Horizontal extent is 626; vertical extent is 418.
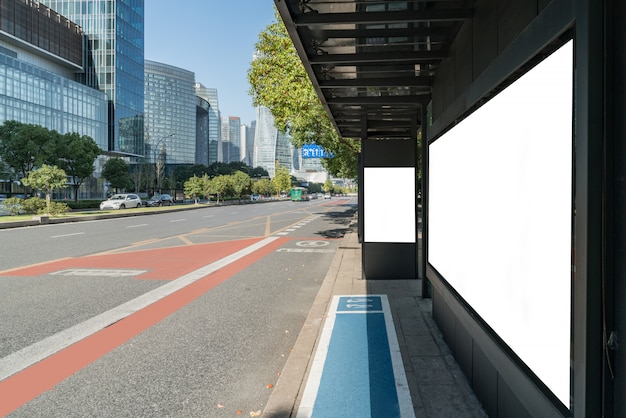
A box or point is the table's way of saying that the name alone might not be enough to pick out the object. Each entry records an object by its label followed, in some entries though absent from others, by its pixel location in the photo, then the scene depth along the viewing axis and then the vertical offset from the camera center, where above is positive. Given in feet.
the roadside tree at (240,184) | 234.13 +8.44
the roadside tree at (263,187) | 336.70 +9.15
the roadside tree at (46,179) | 102.53 +4.37
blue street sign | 80.58 +9.47
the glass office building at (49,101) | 190.49 +49.93
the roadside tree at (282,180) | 393.93 +17.54
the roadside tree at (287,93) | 45.52 +11.93
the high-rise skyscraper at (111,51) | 261.24 +92.55
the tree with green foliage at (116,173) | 189.88 +10.86
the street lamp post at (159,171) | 216.78 +14.16
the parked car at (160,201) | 179.32 -1.56
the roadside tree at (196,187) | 196.37 +5.22
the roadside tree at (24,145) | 124.88 +15.44
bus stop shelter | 5.06 +0.40
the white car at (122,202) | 130.41 -1.54
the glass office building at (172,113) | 498.28 +103.98
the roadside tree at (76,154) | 137.18 +14.48
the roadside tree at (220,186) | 208.44 +6.05
